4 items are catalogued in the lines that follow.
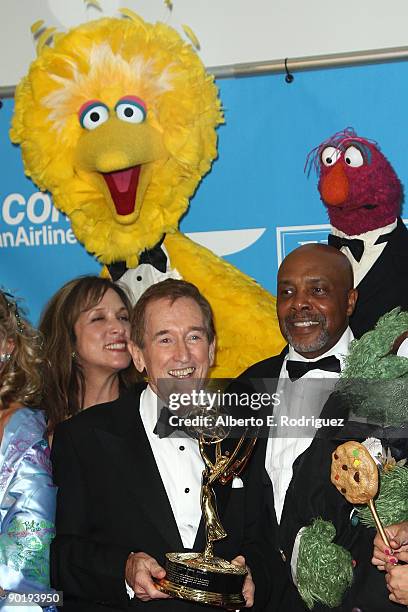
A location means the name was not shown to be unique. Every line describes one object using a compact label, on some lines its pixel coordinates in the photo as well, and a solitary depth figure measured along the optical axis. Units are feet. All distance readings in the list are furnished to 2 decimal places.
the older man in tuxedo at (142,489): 7.26
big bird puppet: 10.34
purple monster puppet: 9.31
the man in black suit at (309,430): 6.90
